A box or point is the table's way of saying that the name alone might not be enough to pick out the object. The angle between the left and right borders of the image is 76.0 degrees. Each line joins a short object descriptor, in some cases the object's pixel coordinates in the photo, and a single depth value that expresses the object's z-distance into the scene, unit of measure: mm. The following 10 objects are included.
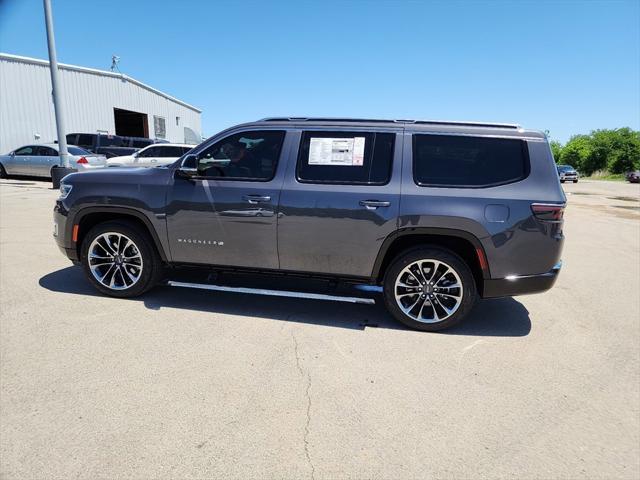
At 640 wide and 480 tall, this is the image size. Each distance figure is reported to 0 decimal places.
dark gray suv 3680
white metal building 21781
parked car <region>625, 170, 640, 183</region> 43156
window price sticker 3904
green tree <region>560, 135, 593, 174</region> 62875
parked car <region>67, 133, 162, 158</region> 19953
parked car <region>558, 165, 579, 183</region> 36594
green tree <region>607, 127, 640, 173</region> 55838
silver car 16641
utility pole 13750
